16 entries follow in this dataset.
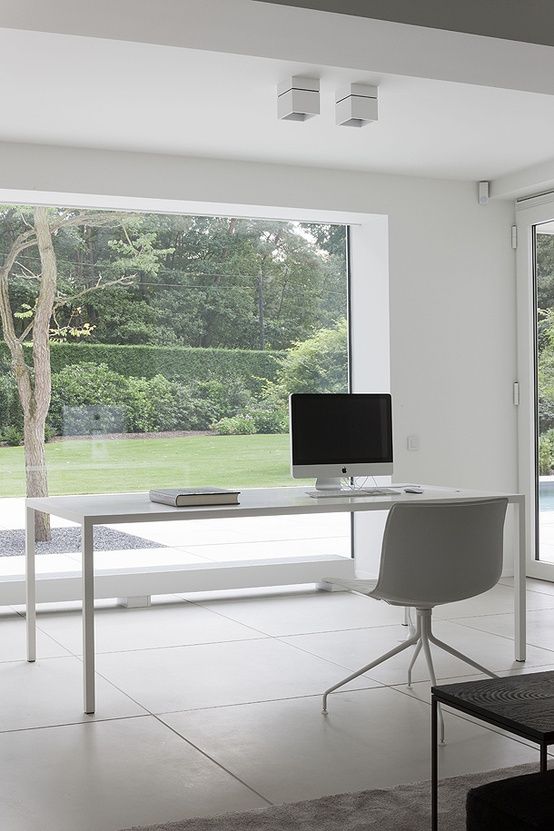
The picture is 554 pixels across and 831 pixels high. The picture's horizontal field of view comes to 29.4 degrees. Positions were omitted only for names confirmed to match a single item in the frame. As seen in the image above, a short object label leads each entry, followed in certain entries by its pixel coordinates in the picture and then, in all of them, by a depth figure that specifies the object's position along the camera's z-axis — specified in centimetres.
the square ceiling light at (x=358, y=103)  479
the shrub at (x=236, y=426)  661
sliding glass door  680
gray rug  277
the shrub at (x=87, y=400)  619
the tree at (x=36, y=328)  609
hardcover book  420
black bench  215
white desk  392
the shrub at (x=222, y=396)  657
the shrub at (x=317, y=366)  682
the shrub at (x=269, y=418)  672
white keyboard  466
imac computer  484
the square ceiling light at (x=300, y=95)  468
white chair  369
